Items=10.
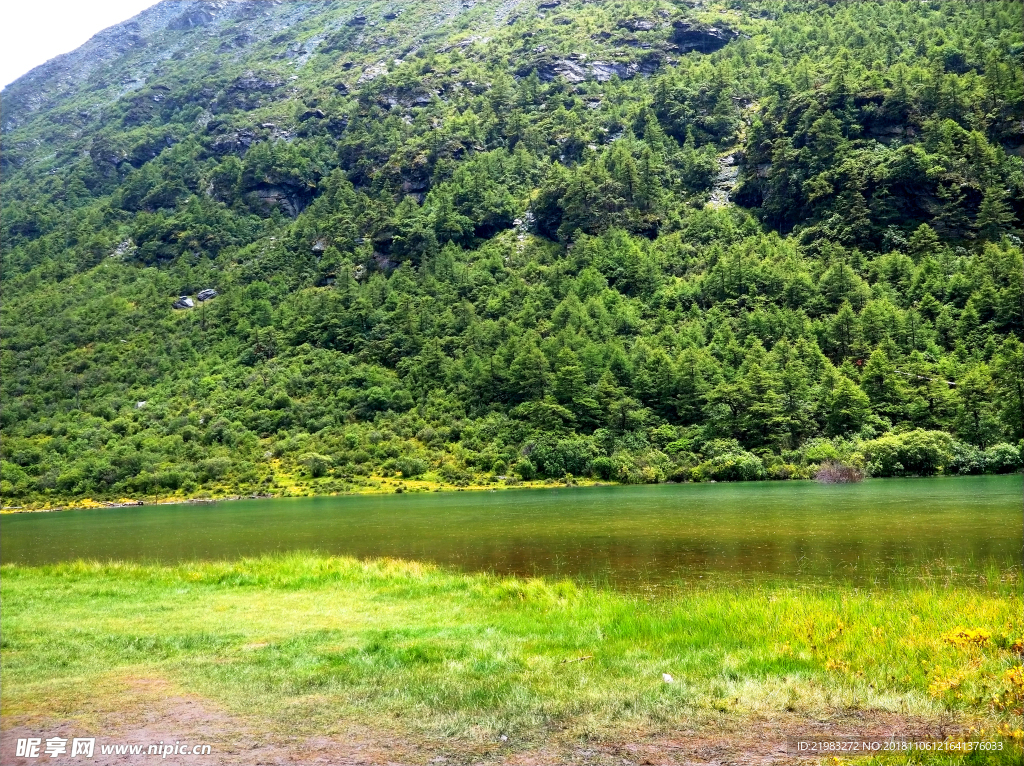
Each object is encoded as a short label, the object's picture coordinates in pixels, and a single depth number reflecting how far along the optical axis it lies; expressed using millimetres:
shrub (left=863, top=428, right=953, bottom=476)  73688
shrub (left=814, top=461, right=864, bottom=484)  71219
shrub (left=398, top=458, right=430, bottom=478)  98438
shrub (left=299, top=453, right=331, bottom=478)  100875
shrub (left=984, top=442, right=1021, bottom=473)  70000
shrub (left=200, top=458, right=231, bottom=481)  102625
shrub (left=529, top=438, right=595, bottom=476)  95250
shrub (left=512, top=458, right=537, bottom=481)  94625
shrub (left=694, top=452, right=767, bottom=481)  82812
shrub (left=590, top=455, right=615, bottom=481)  92312
